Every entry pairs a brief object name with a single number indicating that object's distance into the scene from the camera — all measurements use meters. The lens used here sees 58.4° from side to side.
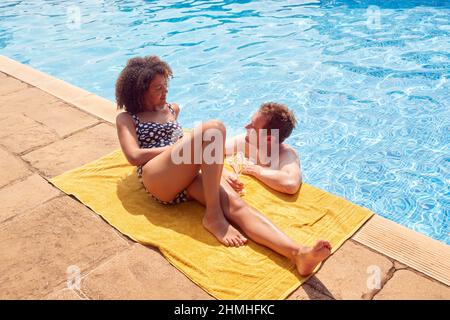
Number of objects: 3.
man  3.51
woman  2.83
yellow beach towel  2.61
